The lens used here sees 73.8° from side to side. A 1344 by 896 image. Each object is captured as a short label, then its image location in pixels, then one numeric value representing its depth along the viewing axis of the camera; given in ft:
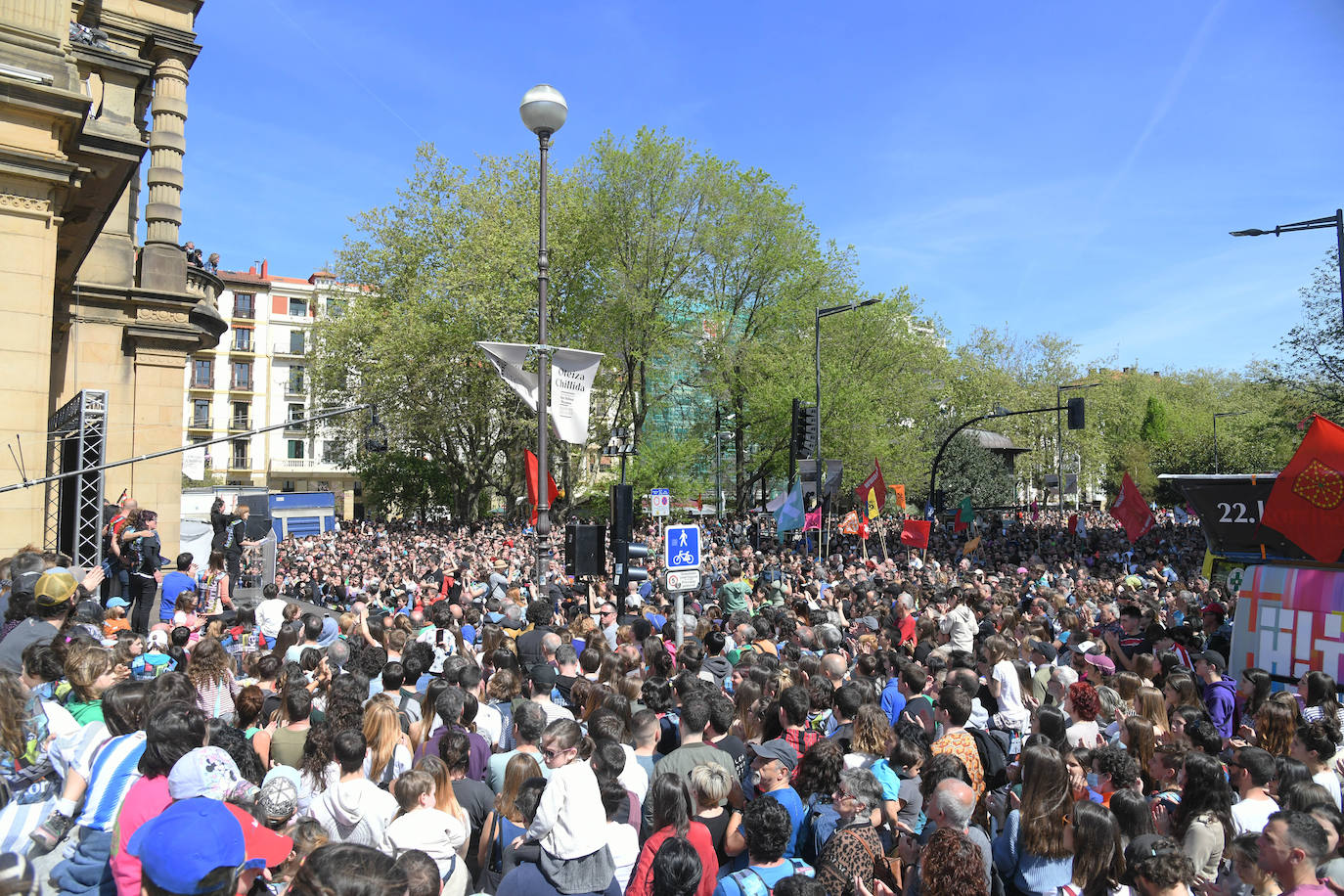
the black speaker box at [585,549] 35.96
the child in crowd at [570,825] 13.35
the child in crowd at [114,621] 29.17
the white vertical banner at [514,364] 37.50
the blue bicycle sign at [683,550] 32.01
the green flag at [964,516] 100.90
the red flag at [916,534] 68.23
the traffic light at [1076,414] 99.86
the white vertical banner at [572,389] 38.32
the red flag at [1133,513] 69.26
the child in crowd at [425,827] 13.20
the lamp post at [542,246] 37.35
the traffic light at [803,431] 73.46
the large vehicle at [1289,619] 28.60
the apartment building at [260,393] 227.61
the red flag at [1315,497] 30.78
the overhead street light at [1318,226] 48.01
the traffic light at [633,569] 35.40
